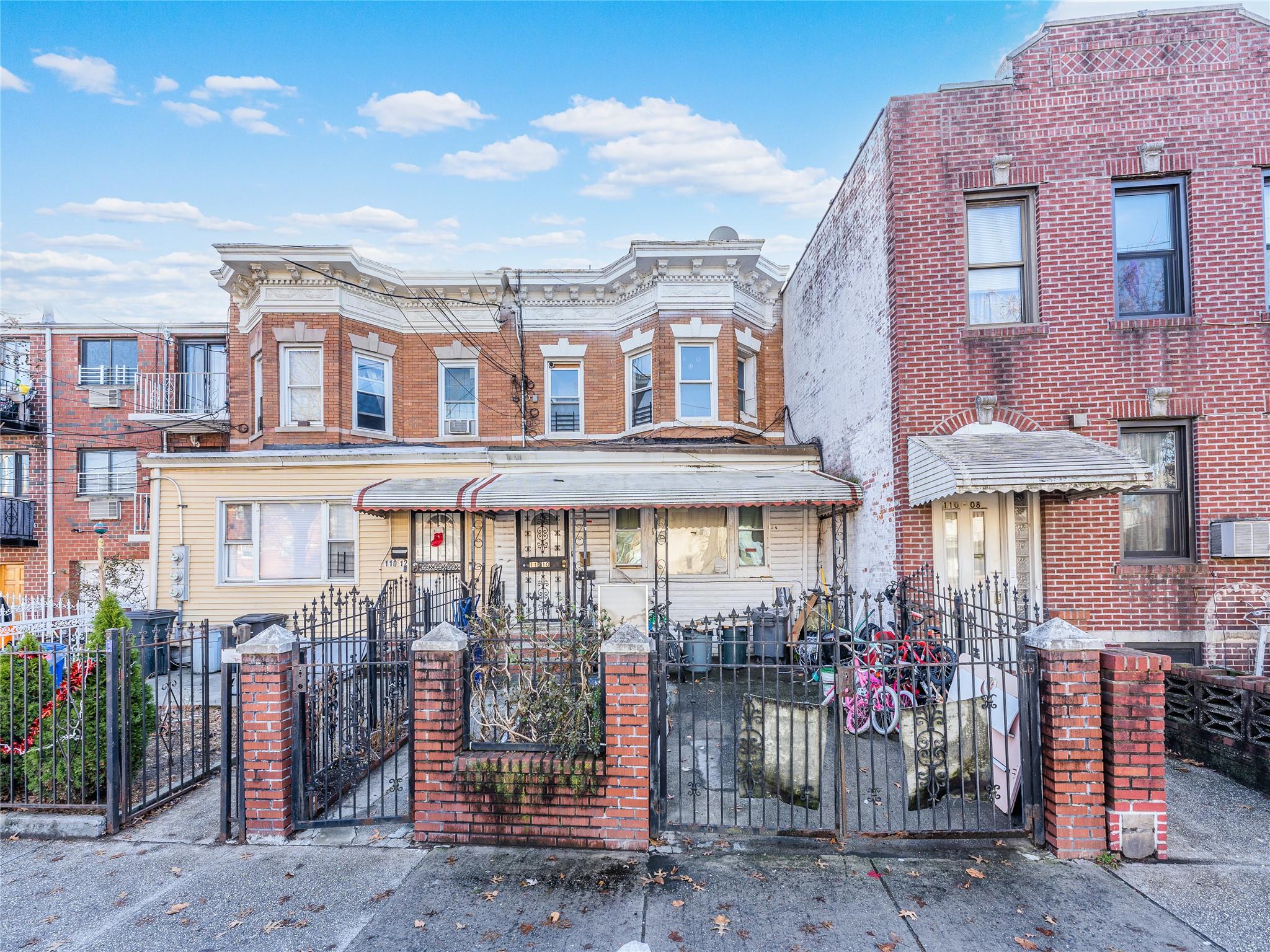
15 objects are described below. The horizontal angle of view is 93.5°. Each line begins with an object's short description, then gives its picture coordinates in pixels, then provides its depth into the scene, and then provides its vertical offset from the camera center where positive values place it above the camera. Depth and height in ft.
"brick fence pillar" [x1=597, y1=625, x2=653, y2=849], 14.08 -5.94
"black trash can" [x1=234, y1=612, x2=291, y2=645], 35.94 -7.08
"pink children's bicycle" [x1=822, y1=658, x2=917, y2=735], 20.56 -7.36
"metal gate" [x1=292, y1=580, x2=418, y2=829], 15.40 -6.67
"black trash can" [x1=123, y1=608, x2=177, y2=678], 36.11 -7.14
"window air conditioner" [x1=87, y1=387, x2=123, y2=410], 59.36 +10.66
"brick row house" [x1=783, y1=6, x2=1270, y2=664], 24.63 +7.90
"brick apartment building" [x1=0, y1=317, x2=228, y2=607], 56.75 +6.80
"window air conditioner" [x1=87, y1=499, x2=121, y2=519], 58.49 -0.33
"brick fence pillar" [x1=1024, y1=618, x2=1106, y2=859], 13.66 -5.67
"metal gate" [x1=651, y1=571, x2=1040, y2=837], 14.42 -6.77
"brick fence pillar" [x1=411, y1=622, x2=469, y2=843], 14.49 -5.68
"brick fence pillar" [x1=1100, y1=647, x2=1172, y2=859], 13.46 -5.91
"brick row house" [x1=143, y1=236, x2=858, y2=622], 37.73 +4.80
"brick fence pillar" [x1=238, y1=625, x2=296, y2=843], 14.71 -5.79
